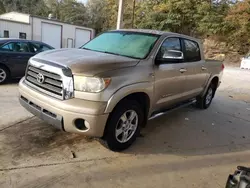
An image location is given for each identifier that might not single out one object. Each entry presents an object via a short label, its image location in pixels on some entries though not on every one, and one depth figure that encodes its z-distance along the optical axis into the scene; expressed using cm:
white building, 2156
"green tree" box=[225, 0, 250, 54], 2623
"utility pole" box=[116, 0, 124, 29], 1137
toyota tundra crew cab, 314
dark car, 752
